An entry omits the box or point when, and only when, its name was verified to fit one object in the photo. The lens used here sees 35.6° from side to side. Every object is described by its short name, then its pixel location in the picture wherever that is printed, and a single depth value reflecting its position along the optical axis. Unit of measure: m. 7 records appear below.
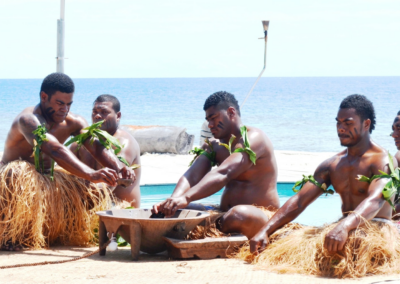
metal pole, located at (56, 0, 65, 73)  9.19
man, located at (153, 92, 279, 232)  4.67
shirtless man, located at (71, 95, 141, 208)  5.48
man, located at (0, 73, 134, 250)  4.62
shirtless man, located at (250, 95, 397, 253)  4.02
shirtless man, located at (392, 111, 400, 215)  5.00
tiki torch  13.18
